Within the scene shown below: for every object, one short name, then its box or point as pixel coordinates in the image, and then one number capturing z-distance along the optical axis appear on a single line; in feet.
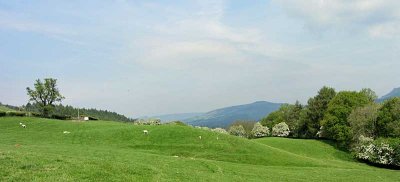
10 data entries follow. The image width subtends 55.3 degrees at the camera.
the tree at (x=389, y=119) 301.43
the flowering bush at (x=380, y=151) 273.33
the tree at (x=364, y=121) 320.91
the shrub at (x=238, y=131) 588.95
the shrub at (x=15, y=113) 321.07
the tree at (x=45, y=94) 377.71
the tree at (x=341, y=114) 340.80
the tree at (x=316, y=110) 410.41
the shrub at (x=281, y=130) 485.56
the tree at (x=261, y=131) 522.06
